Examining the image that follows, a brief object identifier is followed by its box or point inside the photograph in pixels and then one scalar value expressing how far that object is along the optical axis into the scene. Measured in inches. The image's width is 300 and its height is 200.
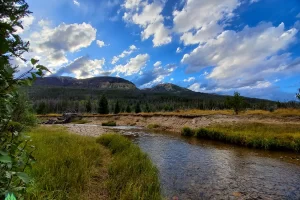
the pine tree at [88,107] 5424.7
